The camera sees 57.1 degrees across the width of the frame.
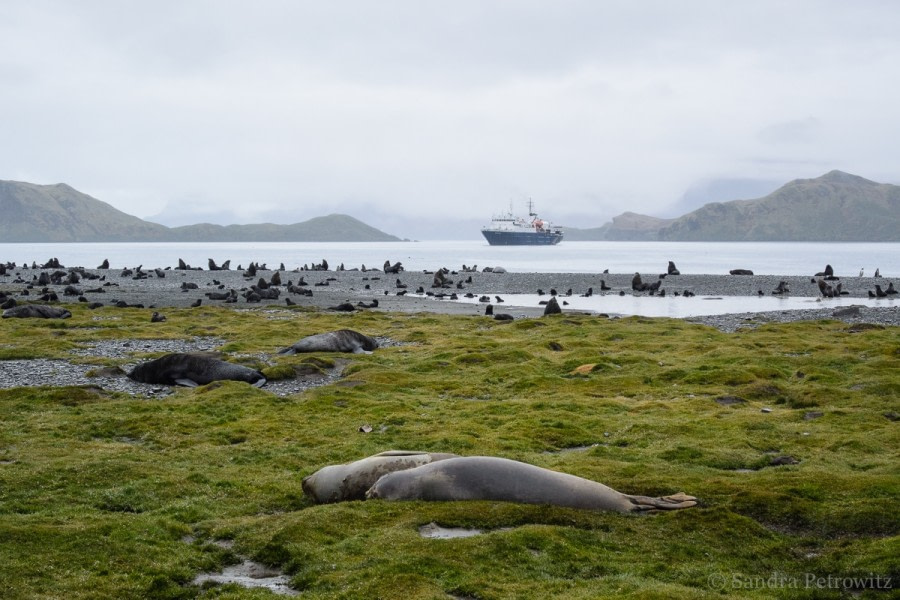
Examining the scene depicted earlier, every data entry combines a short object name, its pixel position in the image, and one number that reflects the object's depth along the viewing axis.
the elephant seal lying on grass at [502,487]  11.64
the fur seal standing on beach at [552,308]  43.78
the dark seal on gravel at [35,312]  40.69
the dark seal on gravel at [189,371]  23.69
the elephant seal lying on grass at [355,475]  12.59
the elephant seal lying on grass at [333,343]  29.65
